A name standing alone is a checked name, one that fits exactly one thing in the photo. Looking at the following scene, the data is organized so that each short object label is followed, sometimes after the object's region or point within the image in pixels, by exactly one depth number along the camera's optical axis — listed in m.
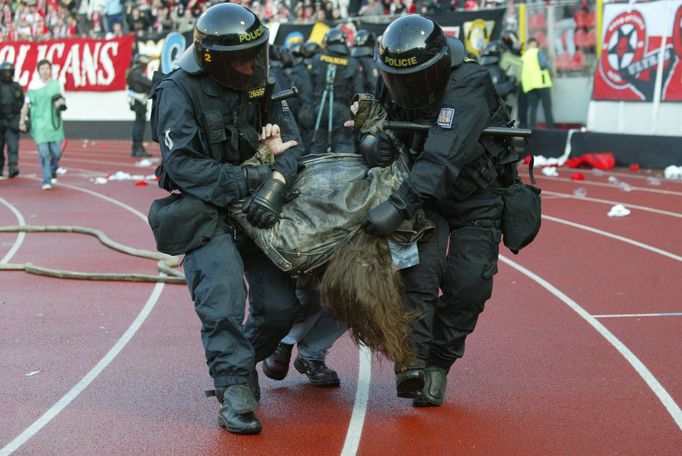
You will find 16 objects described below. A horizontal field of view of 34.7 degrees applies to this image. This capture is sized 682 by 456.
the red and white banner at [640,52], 16.59
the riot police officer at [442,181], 4.90
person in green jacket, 16.20
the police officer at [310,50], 16.31
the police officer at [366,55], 14.66
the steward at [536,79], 18.77
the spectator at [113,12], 28.53
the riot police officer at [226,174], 4.84
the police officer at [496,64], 17.72
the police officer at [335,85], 14.33
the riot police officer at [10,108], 17.92
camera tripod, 14.32
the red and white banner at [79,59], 27.86
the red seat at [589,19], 18.22
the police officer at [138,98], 22.52
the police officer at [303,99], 14.47
